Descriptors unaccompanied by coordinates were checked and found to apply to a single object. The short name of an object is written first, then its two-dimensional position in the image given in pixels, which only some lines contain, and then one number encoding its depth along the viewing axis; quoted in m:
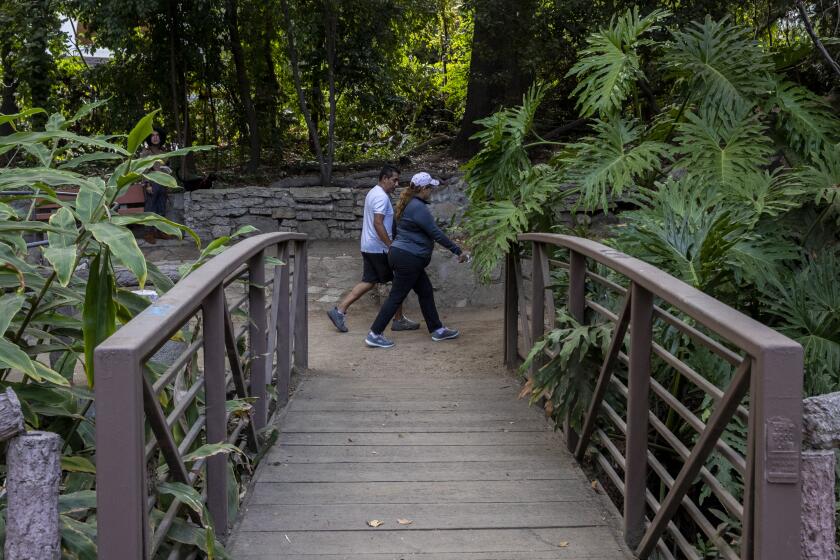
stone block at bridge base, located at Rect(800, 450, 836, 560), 2.25
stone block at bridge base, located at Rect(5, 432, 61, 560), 1.94
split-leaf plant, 4.26
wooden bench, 13.10
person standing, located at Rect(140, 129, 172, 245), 12.36
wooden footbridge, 2.20
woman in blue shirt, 7.68
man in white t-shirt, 8.25
